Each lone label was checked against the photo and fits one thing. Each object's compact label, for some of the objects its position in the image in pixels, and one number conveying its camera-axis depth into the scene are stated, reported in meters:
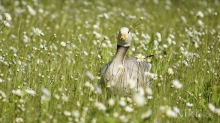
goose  8.66
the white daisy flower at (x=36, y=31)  10.00
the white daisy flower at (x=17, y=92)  7.19
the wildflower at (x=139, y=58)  9.25
